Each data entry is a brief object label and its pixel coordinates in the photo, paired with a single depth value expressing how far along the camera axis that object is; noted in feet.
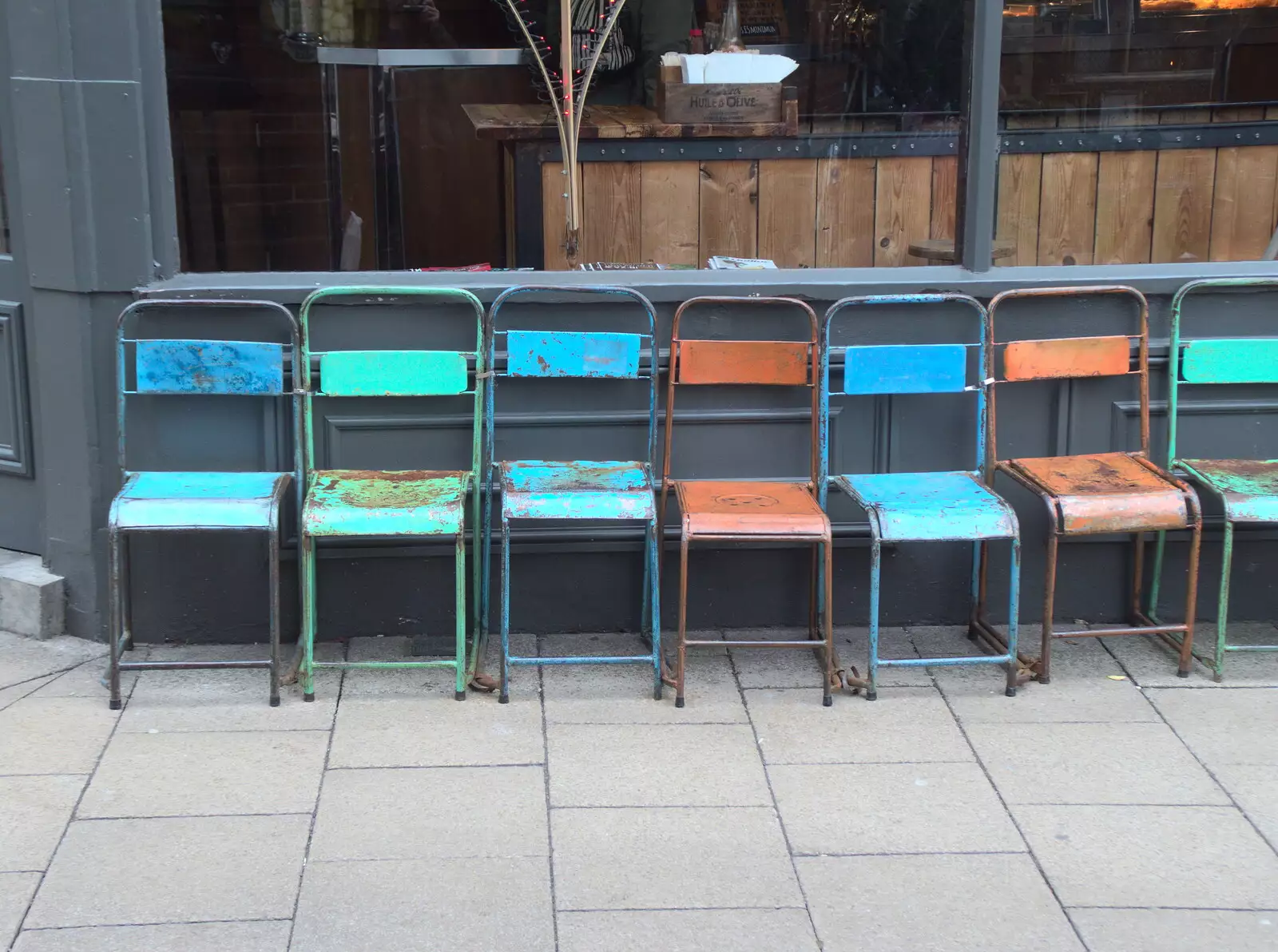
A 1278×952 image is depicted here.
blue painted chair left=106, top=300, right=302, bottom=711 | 12.19
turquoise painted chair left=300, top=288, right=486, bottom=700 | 12.42
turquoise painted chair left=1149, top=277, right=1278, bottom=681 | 13.38
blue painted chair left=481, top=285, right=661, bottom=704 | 12.48
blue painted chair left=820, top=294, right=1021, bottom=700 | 12.47
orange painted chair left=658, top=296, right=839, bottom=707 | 12.59
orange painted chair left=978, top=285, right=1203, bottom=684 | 12.70
